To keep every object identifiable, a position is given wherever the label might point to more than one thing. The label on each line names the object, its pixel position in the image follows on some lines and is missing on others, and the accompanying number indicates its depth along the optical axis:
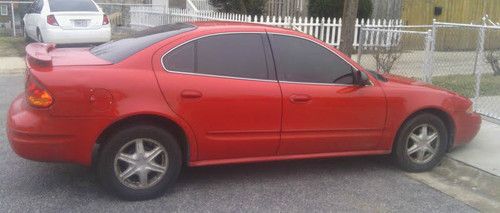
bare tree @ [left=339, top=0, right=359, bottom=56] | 9.09
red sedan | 4.33
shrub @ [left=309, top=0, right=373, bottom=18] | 15.10
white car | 13.48
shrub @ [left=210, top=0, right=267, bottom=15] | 16.56
